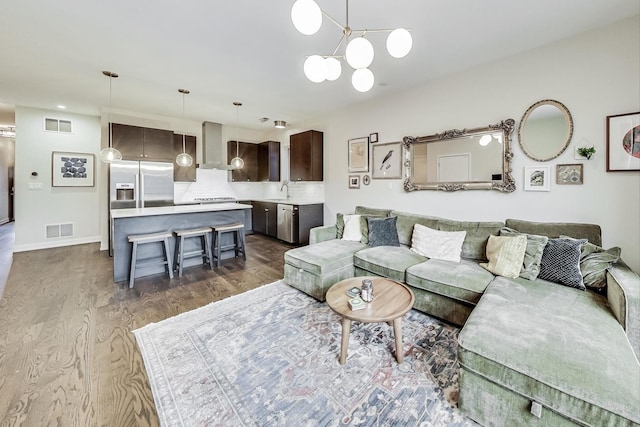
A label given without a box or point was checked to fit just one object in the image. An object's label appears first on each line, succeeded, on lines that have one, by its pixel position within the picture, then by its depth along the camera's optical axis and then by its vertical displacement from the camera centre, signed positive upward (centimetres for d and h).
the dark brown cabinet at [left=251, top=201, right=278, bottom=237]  592 -19
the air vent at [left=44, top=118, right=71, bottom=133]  505 +172
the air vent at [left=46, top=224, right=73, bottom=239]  516 -42
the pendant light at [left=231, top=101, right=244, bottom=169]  484 +165
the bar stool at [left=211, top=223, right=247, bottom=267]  402 -50
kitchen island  339 -21
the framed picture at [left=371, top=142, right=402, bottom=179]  407 +82
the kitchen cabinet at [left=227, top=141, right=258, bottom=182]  651 +134
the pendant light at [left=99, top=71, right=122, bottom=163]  387 +85
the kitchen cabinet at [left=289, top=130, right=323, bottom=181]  523 +115
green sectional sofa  113 -72
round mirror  264 +86
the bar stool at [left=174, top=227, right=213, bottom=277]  361 -55
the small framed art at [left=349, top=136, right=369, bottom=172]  451 +101
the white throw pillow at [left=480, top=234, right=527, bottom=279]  231 -43
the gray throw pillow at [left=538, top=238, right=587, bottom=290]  208 -44
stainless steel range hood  594 +154
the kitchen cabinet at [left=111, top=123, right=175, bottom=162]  487 +134
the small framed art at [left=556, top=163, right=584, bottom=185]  257 +37
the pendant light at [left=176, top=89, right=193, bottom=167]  463 +92
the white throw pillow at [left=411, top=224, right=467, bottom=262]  282 -38
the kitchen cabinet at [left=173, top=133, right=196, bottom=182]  568 +110
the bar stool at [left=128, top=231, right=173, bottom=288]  323 -53
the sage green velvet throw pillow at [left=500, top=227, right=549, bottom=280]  224 -42
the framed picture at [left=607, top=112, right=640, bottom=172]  229 +62
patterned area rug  142 -110
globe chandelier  135 +101
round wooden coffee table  173 -70
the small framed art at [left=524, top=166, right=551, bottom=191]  276 +35
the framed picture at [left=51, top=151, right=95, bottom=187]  515 +85
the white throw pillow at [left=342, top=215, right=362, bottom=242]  363 -27
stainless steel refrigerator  481 +51
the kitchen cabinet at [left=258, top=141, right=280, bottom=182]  653 +128
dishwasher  531 -28
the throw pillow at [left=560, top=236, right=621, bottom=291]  200 -43
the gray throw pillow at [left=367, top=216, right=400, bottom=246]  339 -30
